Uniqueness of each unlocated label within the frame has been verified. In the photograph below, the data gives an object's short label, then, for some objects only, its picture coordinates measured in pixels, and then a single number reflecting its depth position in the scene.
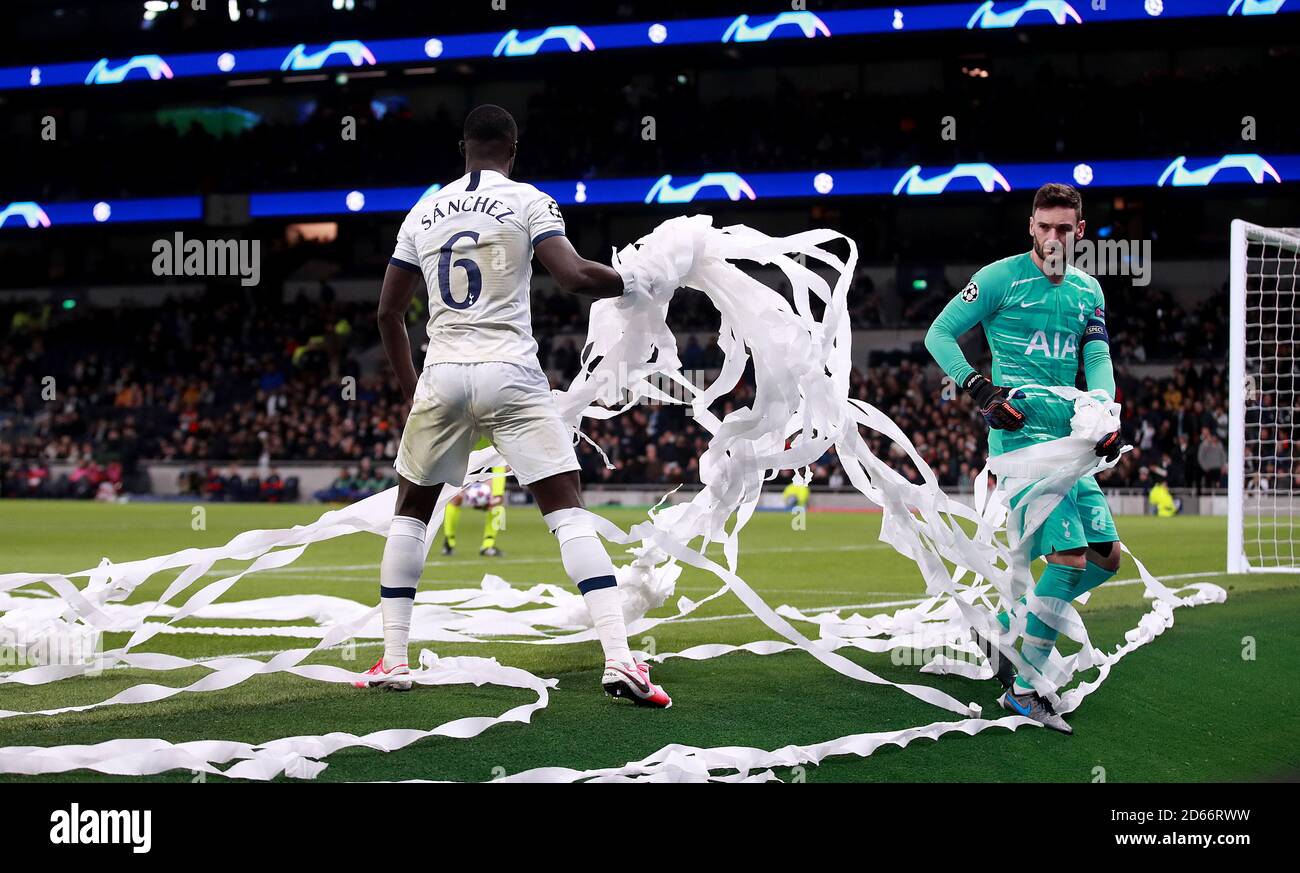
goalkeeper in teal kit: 5.35
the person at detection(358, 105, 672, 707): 5.26
